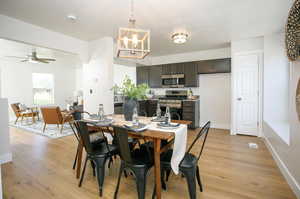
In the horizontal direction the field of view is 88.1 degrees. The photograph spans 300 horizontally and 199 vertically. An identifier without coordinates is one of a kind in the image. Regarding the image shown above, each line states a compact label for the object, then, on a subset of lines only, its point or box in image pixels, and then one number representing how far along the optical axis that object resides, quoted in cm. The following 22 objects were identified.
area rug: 442
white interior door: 411
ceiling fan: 499
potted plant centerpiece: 217
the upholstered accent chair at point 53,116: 454
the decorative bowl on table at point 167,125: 190
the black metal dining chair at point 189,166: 162
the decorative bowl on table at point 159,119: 231
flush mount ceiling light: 314
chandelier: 197
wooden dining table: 161
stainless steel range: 514
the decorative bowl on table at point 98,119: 218
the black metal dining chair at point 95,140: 233
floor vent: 337
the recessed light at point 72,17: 278
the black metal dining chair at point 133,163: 160
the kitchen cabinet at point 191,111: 490
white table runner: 166
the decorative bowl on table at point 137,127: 176
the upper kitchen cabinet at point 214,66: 473
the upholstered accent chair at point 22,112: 565
